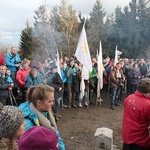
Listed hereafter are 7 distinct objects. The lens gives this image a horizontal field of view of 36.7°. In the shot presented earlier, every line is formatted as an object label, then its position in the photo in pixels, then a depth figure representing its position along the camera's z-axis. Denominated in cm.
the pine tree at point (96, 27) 3281
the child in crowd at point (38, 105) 238
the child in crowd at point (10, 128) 181
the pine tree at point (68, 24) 3306
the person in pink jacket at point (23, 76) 756
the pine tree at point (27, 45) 3125
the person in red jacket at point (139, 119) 333
